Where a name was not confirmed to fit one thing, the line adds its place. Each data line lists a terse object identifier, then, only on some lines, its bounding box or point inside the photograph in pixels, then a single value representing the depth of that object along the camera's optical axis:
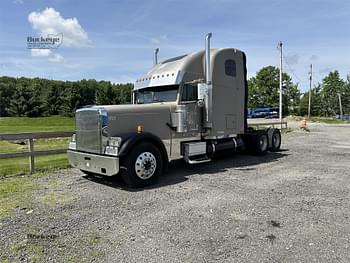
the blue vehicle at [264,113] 66.28
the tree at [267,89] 71.50
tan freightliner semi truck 6.33
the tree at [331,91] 75.69
